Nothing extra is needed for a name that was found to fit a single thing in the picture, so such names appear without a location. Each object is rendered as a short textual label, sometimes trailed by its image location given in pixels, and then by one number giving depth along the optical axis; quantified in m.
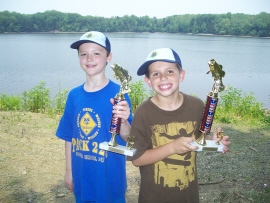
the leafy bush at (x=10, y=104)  7.77
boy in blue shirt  2.05
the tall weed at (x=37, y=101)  7.84
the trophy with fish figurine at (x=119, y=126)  1.80
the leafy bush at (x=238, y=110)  7.03
